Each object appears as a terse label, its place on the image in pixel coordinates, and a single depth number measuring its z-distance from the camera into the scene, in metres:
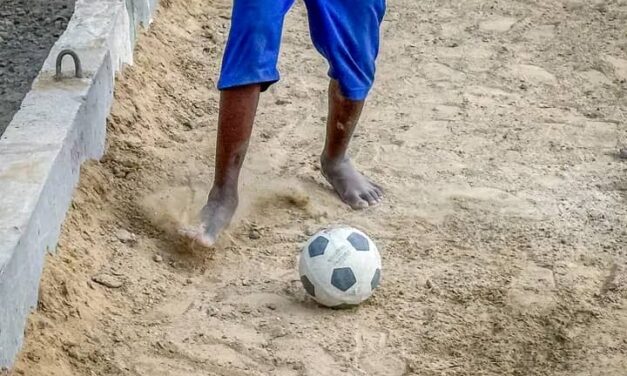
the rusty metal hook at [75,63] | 4.28
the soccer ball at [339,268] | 3.69
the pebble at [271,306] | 3.80
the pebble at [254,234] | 4.26
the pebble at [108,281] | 3.83
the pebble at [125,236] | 4.13
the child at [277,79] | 3.94
